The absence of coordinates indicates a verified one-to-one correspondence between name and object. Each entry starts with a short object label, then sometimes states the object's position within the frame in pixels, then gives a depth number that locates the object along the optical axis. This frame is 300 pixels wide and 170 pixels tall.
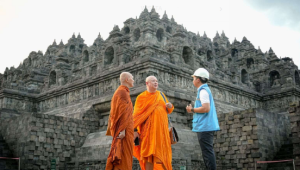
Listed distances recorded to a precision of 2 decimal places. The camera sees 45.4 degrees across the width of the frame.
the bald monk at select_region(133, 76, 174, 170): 7.44
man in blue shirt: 6.49
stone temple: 14.91
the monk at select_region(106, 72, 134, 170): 7.12
